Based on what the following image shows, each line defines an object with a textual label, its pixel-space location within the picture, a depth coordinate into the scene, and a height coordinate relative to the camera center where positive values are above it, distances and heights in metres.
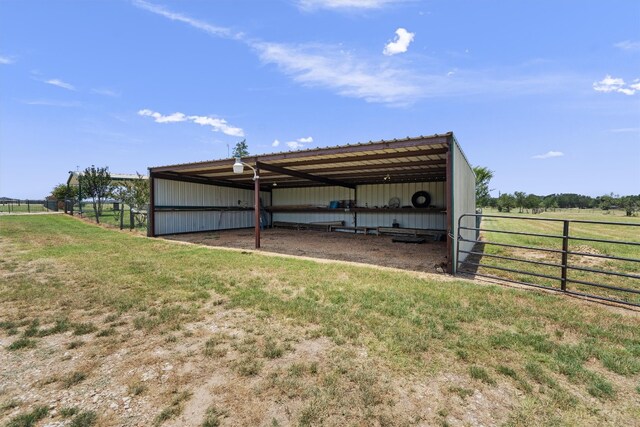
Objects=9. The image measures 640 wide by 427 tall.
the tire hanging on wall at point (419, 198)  12.60 +0.48
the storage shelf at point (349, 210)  12.28 -0.02
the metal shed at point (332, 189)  6.99 +0.95
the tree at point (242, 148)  42.75 +9.47
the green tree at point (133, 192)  17.62 +1.12
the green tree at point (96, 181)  17.89 +1.79
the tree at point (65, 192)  29.11 +1.74
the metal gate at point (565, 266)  4.26 -1.23
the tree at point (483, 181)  28.43 +3.15
